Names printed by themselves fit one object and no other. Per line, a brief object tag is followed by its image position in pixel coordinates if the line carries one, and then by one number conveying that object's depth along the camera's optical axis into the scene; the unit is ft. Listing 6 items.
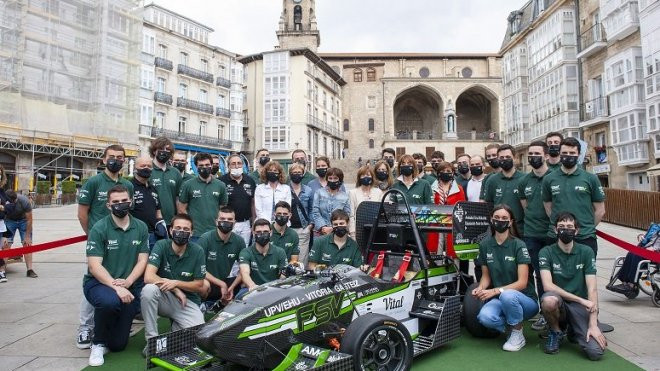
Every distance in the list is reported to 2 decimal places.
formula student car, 12.08
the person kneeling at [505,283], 16.26
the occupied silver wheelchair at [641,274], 21.88
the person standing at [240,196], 22.71
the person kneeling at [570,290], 15.74
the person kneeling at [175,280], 16.03
